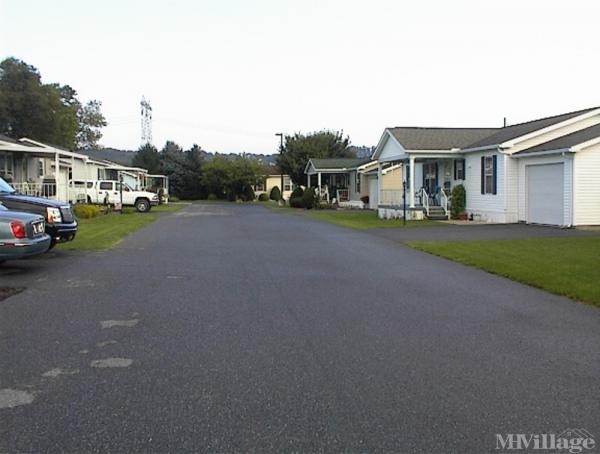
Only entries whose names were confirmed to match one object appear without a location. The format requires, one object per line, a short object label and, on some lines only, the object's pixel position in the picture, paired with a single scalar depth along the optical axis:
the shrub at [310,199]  47.53
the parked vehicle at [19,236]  10.81
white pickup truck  41.69
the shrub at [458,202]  29.45
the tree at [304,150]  60.84
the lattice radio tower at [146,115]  95.94
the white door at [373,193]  44.45
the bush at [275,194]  73.29
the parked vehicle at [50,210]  14.05
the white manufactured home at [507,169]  22.55
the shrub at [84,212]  30.14
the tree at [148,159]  78.94
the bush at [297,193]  51.13
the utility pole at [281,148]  61.11
